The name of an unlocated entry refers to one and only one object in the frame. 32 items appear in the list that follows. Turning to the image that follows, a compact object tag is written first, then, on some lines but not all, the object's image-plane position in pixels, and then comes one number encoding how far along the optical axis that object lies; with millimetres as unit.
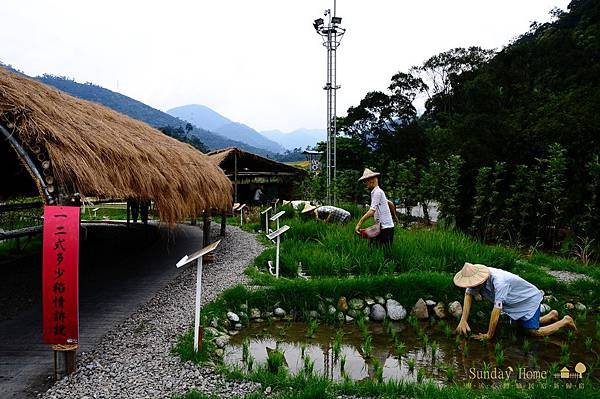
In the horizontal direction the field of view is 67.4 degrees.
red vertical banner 3785
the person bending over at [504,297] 4816
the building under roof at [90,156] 4137
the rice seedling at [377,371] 3757
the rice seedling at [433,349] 4629
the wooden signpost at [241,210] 15253
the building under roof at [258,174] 18672
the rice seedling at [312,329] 5275
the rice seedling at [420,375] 3891
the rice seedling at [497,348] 4555
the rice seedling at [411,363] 4367
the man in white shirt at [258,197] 20391
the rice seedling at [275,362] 3943
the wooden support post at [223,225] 11809
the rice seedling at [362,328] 5284
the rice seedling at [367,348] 4719
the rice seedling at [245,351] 4398
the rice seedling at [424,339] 4930
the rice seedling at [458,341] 4919
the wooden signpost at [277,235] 6716
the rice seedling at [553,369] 3956
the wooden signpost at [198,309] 4102
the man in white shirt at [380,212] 6957
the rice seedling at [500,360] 4324
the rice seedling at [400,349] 4741
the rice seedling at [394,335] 5159
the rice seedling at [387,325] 5484
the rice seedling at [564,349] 4559
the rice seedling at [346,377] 3673
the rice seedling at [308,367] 3875
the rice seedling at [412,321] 5586
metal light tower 15156
